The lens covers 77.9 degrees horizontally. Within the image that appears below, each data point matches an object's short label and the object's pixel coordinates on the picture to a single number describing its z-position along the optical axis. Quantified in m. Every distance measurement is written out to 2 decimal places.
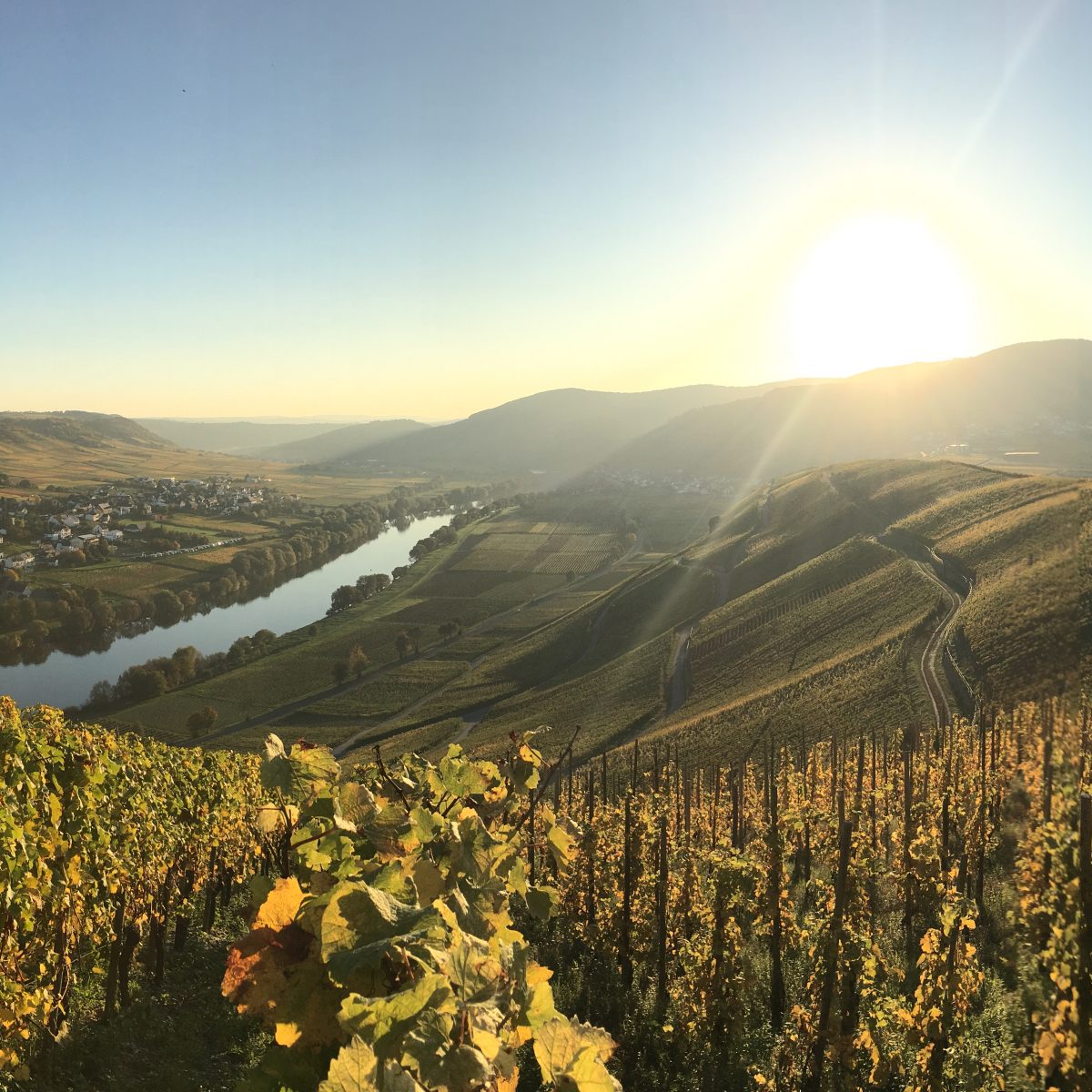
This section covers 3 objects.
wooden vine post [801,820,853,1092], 8.57
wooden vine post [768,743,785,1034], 11.15
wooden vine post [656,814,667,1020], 12.21
